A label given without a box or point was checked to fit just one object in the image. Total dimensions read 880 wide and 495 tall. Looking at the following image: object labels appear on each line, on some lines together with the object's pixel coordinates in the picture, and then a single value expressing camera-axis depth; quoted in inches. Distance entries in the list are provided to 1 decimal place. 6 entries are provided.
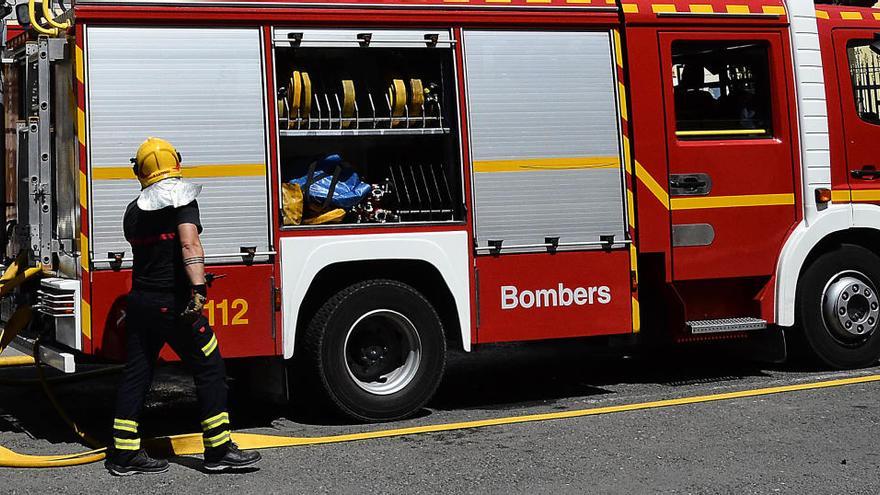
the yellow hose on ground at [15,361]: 389.7
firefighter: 255.9
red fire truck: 284.8
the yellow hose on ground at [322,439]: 265.4
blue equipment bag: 302.2
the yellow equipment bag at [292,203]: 297.4
